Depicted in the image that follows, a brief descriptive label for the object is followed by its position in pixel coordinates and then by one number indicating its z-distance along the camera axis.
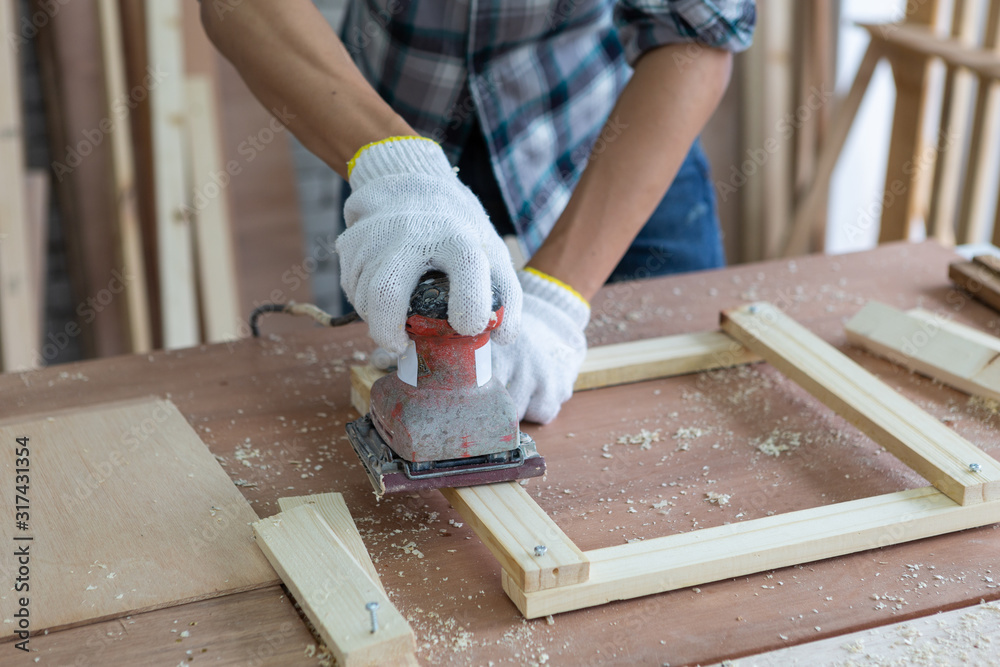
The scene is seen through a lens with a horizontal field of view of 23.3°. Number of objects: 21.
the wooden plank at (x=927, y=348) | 1.70
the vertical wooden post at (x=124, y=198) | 2.76
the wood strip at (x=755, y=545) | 1.48
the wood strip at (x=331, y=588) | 1.42
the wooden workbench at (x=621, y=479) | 1.45
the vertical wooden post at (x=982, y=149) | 2.83
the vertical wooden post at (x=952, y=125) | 3.01
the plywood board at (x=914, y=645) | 1.43
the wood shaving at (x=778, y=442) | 1.63
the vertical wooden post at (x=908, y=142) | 3.20
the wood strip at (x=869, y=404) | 1.56
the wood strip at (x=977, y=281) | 1.85
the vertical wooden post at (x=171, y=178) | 2.75
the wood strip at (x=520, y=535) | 1.47
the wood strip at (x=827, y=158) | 3.45
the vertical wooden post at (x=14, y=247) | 2.64
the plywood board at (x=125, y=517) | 1.48
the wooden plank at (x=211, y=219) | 2.89
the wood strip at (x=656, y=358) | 1.73
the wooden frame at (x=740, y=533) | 1.47
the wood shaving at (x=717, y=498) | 1.57
